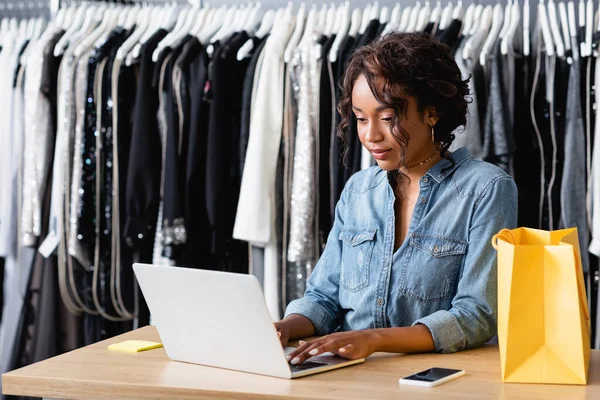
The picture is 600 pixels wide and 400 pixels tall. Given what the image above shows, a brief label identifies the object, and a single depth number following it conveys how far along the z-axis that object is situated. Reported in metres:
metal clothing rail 3.63
